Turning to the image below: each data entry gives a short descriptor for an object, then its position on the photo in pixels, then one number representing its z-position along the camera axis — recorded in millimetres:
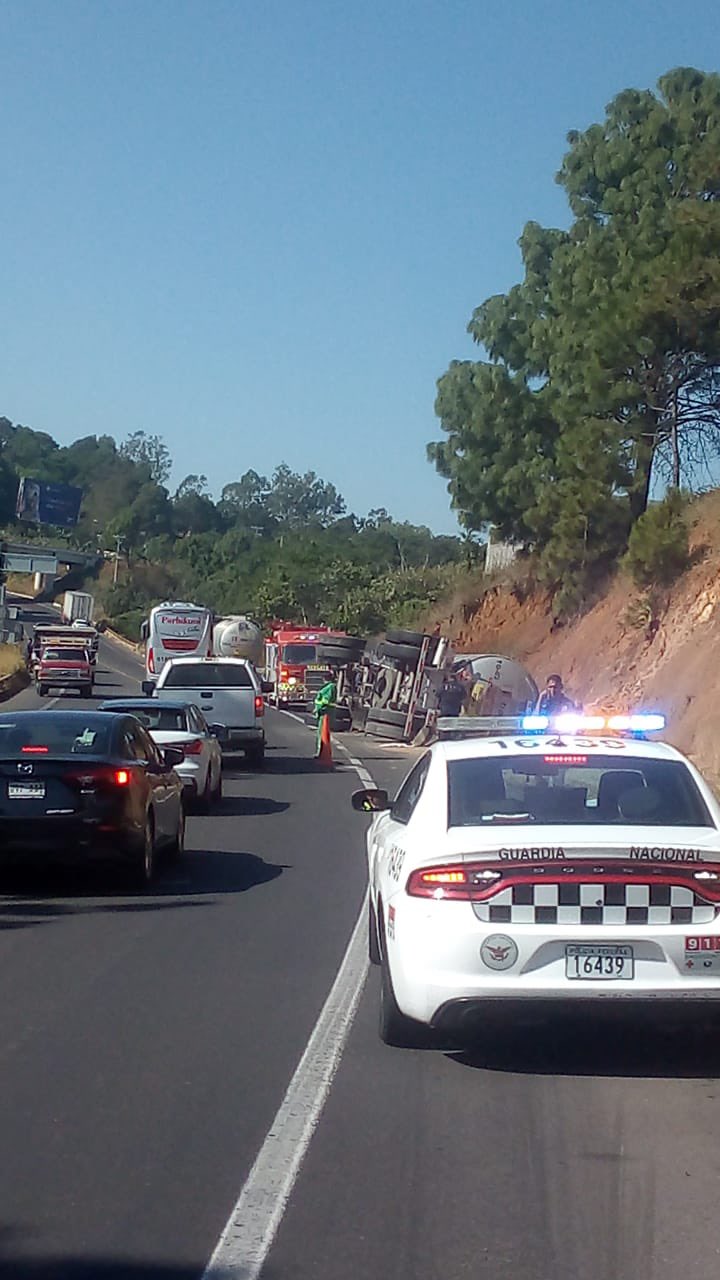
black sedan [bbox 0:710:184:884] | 13523
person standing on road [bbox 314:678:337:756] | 32938
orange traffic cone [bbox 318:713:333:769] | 30062
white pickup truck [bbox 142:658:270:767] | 27609
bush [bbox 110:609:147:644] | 128625
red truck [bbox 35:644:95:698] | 60469
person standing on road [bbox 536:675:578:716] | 24797
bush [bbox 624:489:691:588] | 38688
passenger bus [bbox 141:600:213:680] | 57250
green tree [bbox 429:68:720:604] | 35406
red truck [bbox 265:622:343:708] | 53881
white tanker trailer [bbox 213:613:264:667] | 59500
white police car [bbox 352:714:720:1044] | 7332
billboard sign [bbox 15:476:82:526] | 138125
